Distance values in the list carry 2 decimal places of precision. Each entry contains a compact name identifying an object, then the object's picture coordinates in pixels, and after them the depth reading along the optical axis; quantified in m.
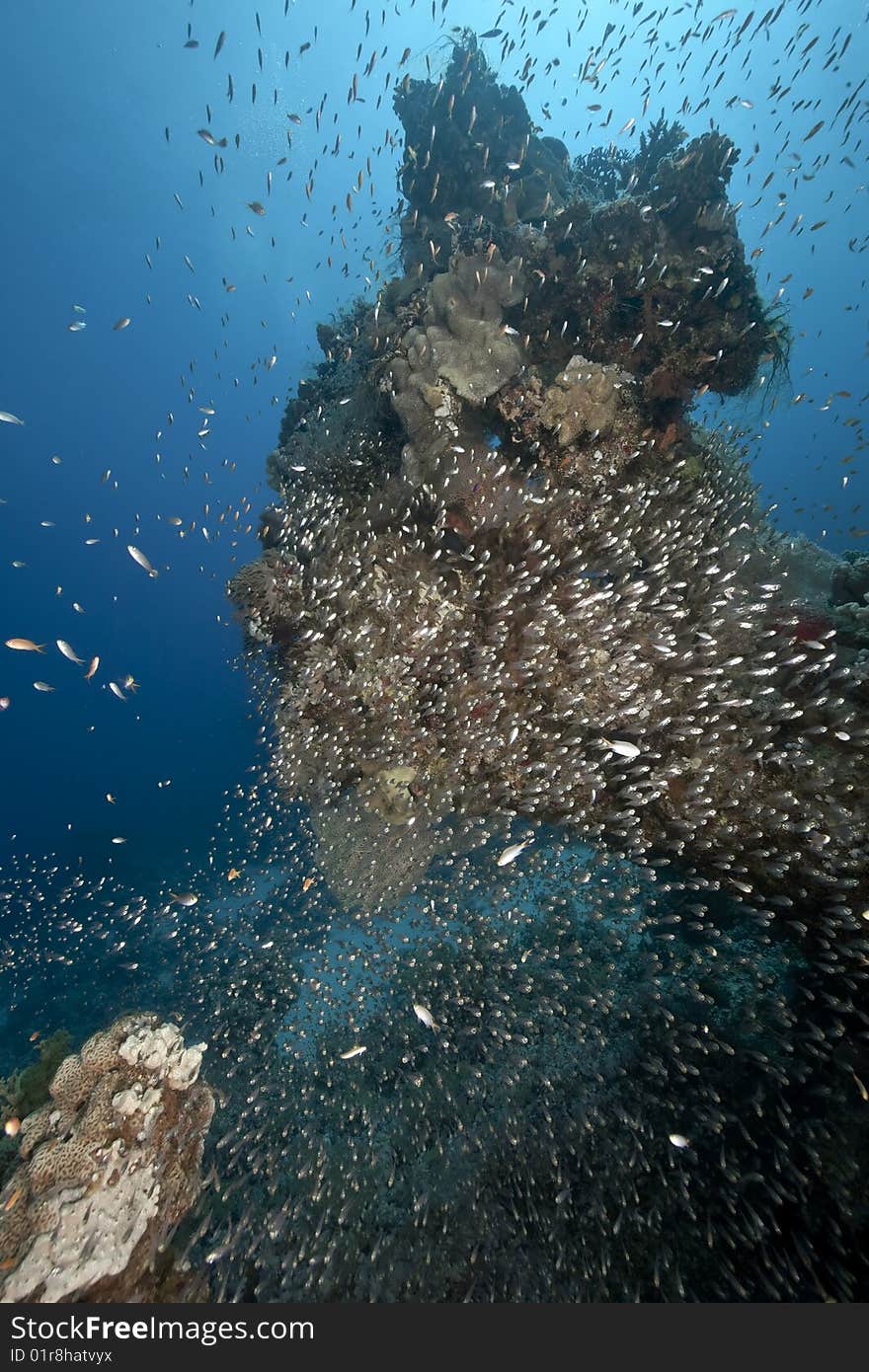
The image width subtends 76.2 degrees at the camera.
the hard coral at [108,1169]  5.04
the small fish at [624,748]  5.79
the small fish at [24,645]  7.25
